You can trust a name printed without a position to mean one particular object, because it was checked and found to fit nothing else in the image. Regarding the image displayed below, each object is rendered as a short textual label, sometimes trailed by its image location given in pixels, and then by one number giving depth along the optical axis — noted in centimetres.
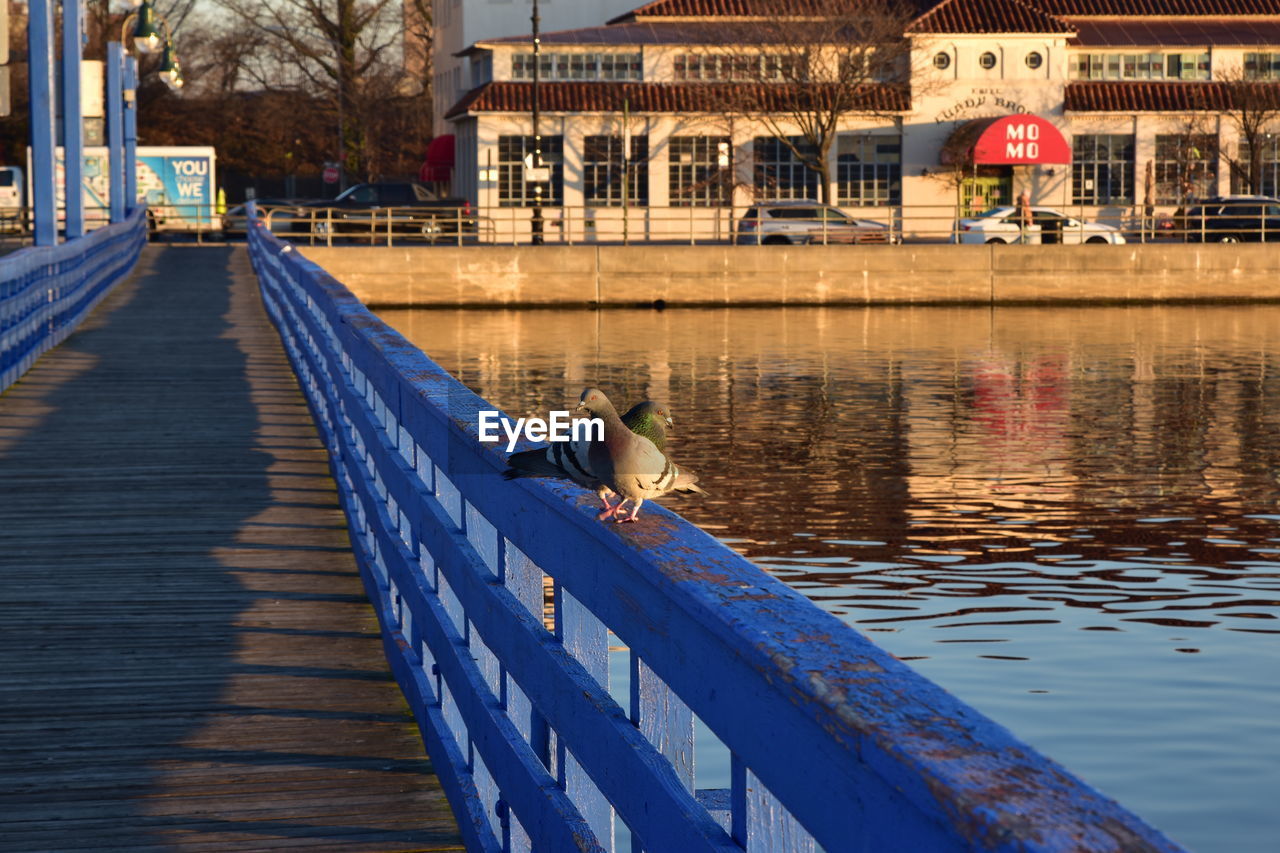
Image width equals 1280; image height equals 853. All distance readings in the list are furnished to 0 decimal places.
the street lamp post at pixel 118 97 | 4912
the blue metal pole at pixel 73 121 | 3279
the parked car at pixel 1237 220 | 5569
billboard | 6862
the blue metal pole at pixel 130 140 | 5812
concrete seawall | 4981
